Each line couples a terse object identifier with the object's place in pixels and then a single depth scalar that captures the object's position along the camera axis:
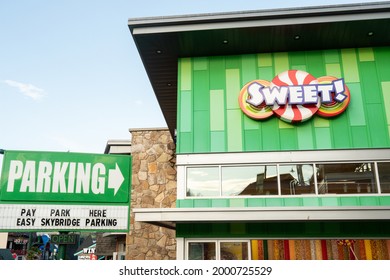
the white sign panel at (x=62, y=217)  11.34
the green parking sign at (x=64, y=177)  11.54
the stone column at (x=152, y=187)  21.11
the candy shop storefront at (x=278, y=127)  12.31
